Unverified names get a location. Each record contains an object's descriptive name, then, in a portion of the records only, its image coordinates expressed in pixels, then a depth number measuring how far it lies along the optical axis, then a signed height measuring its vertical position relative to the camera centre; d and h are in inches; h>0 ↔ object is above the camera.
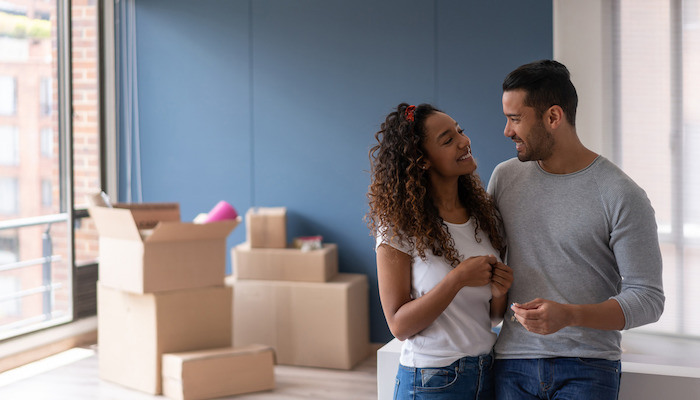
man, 59.4 -5.3
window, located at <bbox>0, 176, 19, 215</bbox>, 170.7 +2.0
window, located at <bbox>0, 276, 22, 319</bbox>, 168.4 -24.1
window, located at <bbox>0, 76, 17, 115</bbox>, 170.2 +27.1
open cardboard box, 138.2 -9.9
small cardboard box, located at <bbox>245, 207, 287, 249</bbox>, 169.6 -7.3
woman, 62.8 -5.7
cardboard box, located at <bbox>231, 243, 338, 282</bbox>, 163.0 -15.5
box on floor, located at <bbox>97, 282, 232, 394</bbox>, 140.1 -26.6
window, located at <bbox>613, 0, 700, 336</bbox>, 146.3 +14.6
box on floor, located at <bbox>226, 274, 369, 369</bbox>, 158.9 -28.4
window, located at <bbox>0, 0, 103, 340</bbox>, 170.9 +13.9
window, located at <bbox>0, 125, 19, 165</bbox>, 170.4 +14.6
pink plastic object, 153.7 -2.9
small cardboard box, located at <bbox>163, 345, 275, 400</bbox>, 136.1 -34.7
